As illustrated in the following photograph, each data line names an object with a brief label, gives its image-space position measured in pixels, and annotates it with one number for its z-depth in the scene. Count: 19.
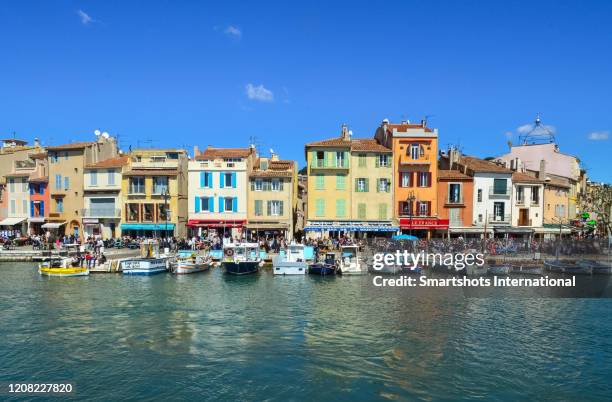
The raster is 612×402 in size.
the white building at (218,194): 50.47
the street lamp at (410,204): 44.97
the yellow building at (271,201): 50.09
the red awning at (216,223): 50.19
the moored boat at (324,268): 37.81
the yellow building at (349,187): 49.19
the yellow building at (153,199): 51.22
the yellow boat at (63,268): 36.88
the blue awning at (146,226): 51.03
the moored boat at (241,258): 37.69
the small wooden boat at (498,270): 36.78
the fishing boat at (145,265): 38.31
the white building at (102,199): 52.06
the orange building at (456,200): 49.53
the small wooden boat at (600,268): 37.78
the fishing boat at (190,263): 38.56
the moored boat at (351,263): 37.94
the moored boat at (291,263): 38.00
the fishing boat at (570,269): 37.41
